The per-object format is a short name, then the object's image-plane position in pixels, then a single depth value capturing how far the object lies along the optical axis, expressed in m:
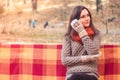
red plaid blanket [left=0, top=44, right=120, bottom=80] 3.16
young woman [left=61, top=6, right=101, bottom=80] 2.71
